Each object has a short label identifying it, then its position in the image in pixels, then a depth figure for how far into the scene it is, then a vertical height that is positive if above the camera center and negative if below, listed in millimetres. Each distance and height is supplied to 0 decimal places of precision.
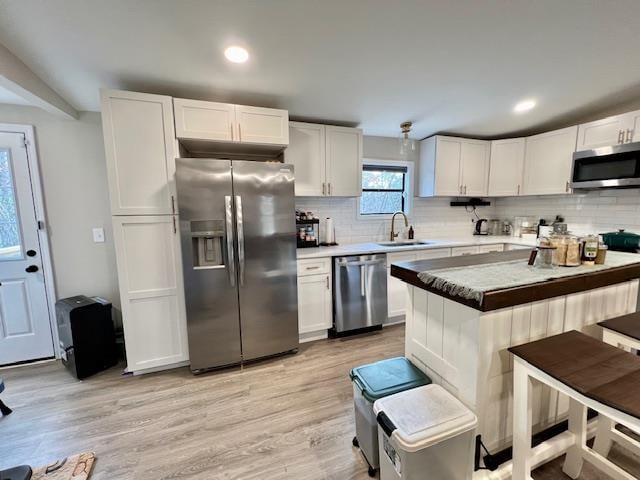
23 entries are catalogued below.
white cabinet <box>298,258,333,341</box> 2707 -865
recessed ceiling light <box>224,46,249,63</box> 1691 +1040
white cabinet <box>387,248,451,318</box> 3020 -862
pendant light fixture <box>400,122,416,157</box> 3737 +909
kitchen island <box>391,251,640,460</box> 1226 -593
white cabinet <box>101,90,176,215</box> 2053 +508
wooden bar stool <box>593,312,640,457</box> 1313 -677
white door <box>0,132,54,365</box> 2379 -453
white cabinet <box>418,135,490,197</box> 3570 +593
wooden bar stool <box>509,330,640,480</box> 897 -634
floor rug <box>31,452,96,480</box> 1426 -1382
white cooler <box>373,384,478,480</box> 1070 -916
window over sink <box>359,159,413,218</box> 3666 +337
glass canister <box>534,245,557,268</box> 1509 -270
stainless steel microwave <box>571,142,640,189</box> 2484 +402
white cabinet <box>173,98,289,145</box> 2215 +794
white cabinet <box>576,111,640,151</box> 2545 +770
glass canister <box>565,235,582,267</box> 1519 -246
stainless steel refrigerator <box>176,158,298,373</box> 2156 -362
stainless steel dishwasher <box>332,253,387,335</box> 2809 -865
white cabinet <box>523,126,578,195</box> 3076 +574
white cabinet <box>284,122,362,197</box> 2900 +604
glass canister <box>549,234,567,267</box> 1527 -240
